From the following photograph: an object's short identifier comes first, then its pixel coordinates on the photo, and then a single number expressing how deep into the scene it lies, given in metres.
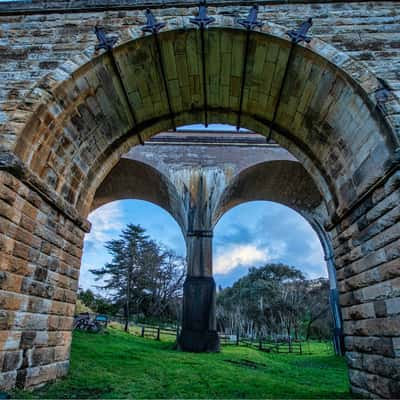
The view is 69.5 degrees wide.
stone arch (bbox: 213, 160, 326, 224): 13.07
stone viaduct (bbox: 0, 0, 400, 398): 3.89
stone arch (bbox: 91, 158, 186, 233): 13.03
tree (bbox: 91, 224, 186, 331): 27.53
